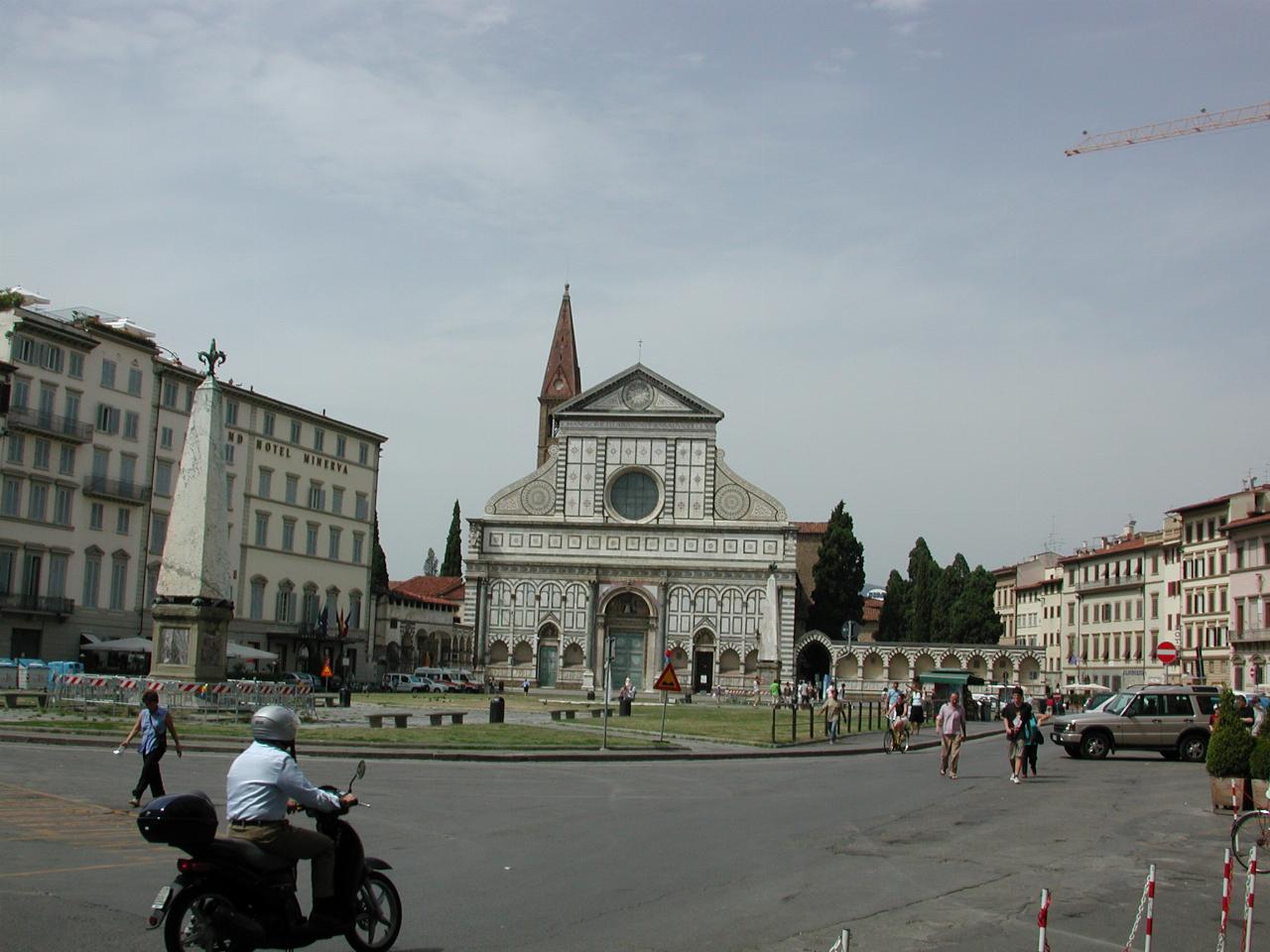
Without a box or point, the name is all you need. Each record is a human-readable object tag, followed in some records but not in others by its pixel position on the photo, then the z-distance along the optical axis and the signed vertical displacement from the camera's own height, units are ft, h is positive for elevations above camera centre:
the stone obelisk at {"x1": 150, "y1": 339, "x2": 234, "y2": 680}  94.99 +5.80
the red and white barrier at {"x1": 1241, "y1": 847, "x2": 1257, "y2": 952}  28.38 -5.07
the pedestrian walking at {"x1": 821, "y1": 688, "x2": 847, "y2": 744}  113.83 -3.96
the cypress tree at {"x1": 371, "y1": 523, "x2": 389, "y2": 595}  266.77 +16.93
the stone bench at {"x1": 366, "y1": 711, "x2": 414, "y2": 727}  105.70 -5.29
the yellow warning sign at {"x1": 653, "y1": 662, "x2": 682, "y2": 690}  100.17 -1.56
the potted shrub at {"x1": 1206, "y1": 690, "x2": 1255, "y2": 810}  57.26 -3.28
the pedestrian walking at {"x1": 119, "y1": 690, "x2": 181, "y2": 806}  50.06 -3.51
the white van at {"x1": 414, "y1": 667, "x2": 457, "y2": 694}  233.35 -4.90
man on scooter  25.25 -3.02
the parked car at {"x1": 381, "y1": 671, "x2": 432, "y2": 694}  233.35 -5.43
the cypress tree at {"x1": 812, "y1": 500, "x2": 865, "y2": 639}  295.89 +19.55
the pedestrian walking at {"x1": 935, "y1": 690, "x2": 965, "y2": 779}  77.41 -3.53
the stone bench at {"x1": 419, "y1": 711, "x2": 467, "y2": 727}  113.77 -5.38
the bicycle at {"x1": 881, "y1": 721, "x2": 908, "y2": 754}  106.63 -5.86
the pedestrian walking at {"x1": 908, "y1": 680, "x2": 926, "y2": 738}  119.34 -3.70
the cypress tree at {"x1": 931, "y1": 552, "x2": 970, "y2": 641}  305.00 +16.11
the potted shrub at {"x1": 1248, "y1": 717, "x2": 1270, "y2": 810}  55.16 -3.68
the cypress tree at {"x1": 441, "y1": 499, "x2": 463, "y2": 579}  353.31 +25.54
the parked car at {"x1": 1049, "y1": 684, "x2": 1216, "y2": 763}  96.12 -3.66
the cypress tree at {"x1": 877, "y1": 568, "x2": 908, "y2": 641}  330.13 +12.89
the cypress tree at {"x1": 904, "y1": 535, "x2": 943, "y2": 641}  313.32 +17.84
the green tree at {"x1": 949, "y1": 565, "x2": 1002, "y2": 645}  297.94 +11.98
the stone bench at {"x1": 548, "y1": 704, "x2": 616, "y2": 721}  141.69 -6.14
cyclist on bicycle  105.50 -3.98
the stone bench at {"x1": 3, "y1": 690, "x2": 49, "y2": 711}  107.14 -4.58
